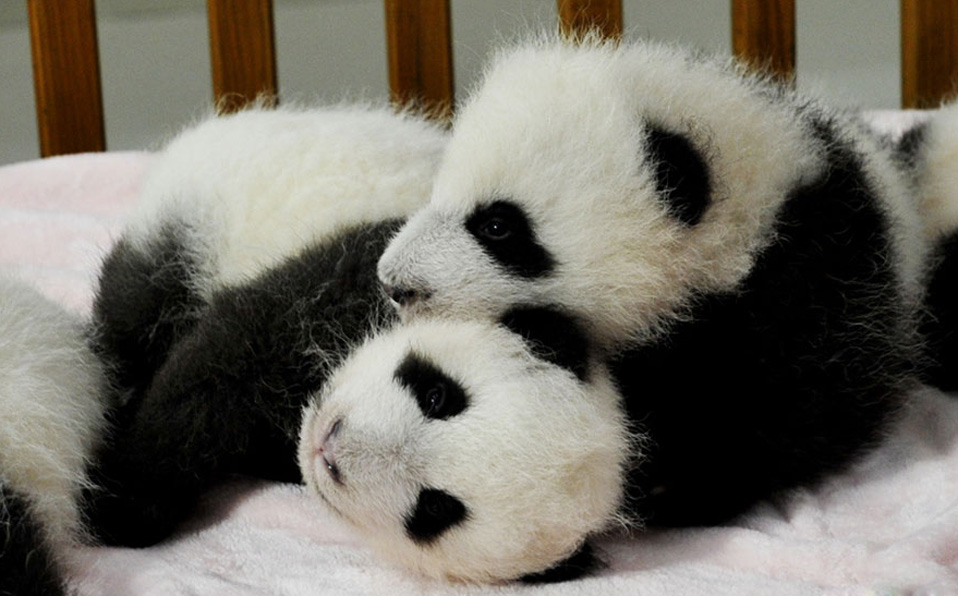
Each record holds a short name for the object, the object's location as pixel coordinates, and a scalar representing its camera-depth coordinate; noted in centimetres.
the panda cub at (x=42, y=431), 172
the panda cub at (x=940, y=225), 191
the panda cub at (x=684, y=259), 178
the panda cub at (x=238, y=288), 182
